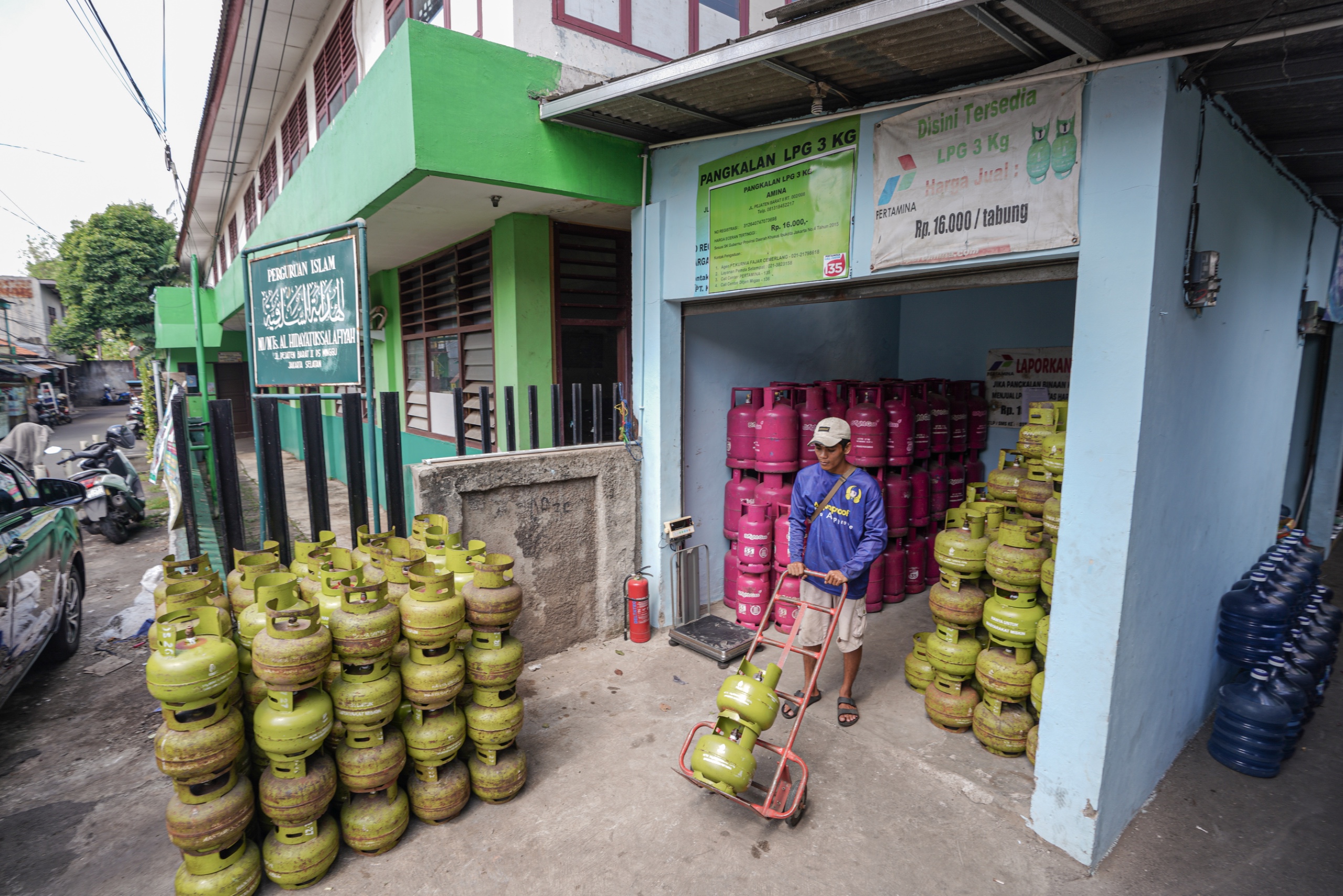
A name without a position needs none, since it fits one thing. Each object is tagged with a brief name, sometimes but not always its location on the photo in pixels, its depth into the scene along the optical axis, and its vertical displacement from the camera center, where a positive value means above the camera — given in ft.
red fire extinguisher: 19.24 -7.09
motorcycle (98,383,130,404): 137.80 -4.69
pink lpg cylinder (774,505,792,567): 19.38 -5.08
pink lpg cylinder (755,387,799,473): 20.02 -1.91
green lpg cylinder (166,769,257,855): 9.38 -6.64
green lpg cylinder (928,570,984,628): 14.40 -5.17
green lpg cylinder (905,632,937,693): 16.29 -7.58
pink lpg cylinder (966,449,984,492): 24.85 -3.61
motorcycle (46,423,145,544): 29.86 -6.07
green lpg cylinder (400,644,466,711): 11.16 -5.36
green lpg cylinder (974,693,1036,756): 13.58 -7.57
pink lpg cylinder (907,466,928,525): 22.17 -4.19
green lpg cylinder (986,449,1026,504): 15.79 -2.65
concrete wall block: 16.55 -4.19
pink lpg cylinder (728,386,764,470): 20.75 -1.76
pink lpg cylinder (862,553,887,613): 21.29 -7.09
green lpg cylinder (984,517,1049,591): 13.15 -3.77
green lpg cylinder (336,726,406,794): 10.67 -6.64
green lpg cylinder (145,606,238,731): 9.03 -4.30
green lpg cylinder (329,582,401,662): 10.38 -4.12
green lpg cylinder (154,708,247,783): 9.19 -5.54
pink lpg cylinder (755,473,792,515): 20.38 -3.74
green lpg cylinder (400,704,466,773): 11.36 -6.56
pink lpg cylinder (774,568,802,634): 19.66 -7.41
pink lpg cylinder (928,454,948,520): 23.11 -4.06
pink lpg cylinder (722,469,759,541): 20.93 -4.00
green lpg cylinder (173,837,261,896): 9.59 -7.69
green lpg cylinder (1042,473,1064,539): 13.01 -2.83
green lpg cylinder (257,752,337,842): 10.01 -6.76
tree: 92.02 +15.76
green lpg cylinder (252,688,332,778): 9.79 -5.52
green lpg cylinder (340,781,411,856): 10.76 -7.65
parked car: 14.51 -5.21
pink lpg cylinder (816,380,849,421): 21.21 -0.75
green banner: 14.08 +4.03
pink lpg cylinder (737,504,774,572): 19.89 -5.15
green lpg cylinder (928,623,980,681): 14.52 -6.38
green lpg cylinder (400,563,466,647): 10.97 -4.12
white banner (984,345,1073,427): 23.34 -0.08
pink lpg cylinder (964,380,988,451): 24.71 -1.49
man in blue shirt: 14.53 -3.75
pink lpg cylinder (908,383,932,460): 22.03 -1.51
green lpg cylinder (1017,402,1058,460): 14.71 -1.25
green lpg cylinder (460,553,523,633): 11.77 -4.17
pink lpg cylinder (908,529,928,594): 22.72 -6.63
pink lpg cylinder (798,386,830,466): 20.59 -1.36
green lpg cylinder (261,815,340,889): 10.09 -7.76
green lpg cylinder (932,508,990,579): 14.40 -3.93
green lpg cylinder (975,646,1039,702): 13.39 -6.38
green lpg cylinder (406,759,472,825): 11.48 -7.67
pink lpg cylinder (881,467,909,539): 21.42 -4.22
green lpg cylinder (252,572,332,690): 9.57 -4.16
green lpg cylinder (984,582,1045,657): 13.28 -5.10
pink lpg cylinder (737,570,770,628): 20.12 -7.00
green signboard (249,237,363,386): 14.01 +1.44
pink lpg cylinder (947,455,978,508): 23.70 -4.02
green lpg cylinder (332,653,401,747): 10.50 -5.41
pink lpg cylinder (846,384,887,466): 20.49 -1.86
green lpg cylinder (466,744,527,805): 12.00 -7.66
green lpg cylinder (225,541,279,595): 12.28 -3.92
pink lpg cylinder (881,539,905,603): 22.07 -6.87
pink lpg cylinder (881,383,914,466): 21.12 -1.77
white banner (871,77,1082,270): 10.61 +3.72
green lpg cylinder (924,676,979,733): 14.61 -7.63
